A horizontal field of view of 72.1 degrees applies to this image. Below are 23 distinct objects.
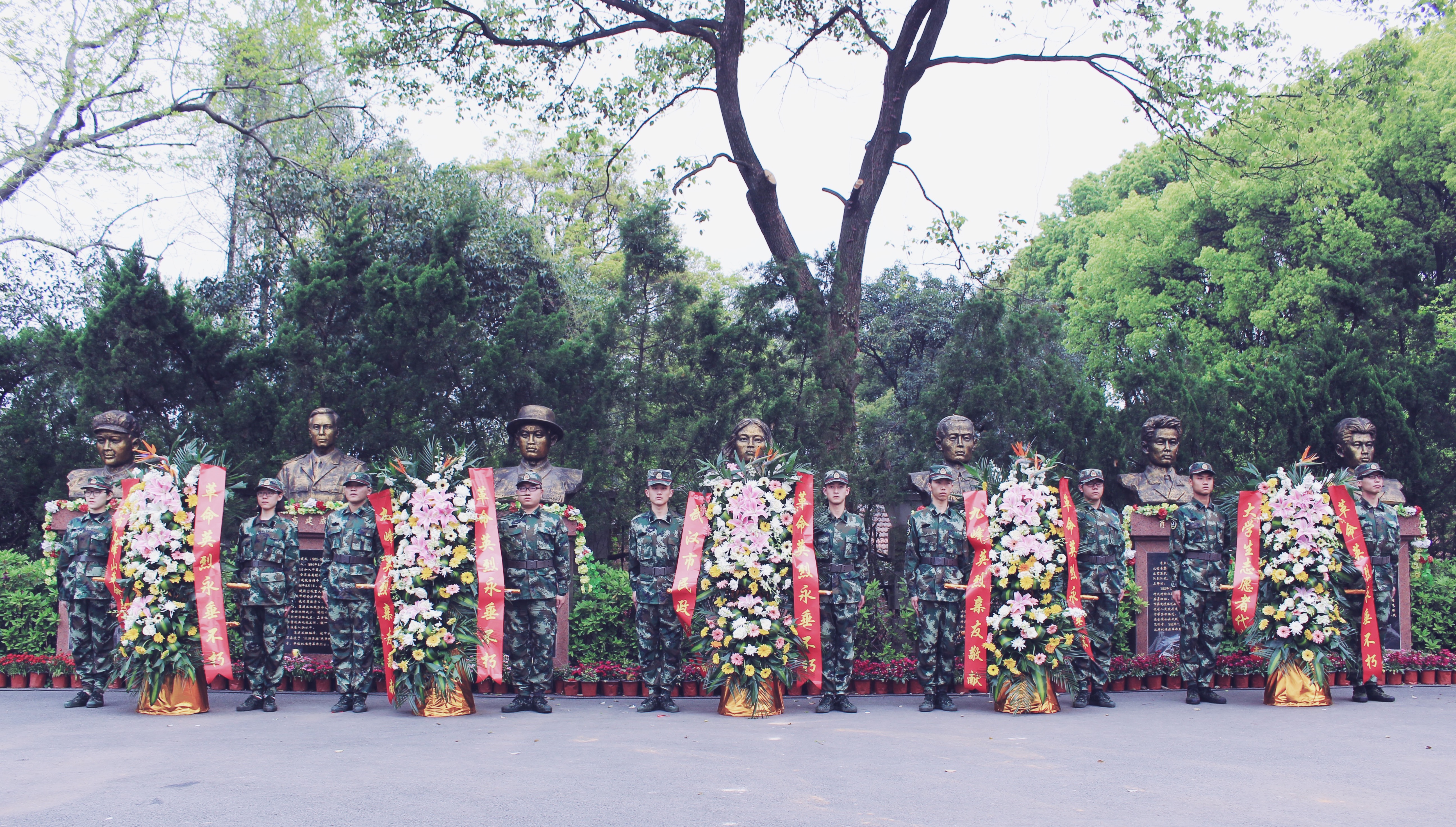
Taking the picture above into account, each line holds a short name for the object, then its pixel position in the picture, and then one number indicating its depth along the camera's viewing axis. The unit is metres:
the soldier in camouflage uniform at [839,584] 6.89
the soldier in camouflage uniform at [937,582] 6.98
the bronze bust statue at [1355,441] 8.59
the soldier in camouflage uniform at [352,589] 6.88
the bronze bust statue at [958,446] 8.68
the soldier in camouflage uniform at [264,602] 6.89
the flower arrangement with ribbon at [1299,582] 6.98
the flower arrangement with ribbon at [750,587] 6.58
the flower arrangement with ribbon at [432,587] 6.46
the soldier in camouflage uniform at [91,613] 6.99
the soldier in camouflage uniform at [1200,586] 7.23
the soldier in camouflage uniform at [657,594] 6.90
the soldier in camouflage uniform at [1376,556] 7.26
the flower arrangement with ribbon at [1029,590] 6.67
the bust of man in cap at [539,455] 8.61
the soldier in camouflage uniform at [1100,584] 7.18
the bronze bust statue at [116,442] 8.04
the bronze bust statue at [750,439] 8.39
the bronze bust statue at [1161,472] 8.77
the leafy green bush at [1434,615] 8.84
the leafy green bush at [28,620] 8.15
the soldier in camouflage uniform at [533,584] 6.84
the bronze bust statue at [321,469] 8.40
